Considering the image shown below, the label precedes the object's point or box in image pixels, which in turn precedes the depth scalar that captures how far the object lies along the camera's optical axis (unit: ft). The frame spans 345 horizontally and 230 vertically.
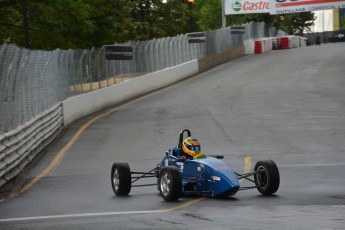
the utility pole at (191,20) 296.92
